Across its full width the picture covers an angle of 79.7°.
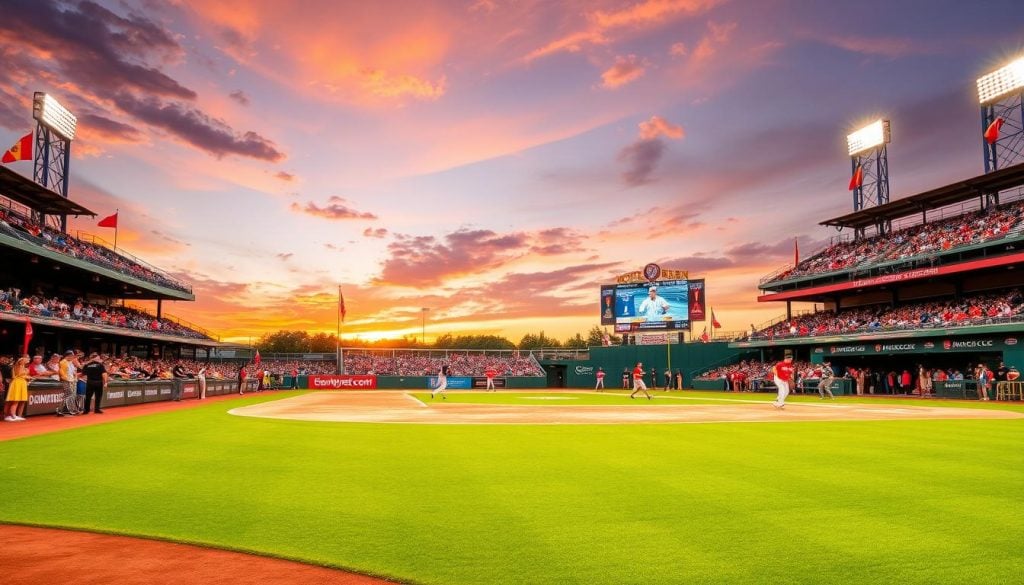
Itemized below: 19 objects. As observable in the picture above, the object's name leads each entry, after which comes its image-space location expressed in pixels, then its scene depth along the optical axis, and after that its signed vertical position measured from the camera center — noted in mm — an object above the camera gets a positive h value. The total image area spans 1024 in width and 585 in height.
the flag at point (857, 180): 55634 +15480
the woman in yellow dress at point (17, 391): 17953 -1372
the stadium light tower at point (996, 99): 43406 +18465
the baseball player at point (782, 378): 24703 -1125
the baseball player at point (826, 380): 36125 -1789
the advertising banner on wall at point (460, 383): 62312 -3631
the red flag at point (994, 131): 43109 +15464
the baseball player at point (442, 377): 33109 -1641
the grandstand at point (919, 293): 38562 +4649
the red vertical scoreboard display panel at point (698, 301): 59031 +4635
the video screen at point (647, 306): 59906 +4262
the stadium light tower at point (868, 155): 54594 +18000
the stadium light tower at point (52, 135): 44750 +16119
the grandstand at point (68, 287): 35344 +4675
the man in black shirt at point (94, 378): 20873 -1140
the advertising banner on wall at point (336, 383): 60438 -3588
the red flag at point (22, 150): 38156 +12010
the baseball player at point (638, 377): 31980 -1486
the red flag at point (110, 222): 50531 +10064
